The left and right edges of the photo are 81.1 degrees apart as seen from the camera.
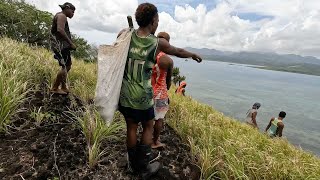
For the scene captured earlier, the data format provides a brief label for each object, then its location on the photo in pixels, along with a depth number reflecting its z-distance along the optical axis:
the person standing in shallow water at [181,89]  8.03
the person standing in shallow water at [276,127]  7.02
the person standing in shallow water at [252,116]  7.88
